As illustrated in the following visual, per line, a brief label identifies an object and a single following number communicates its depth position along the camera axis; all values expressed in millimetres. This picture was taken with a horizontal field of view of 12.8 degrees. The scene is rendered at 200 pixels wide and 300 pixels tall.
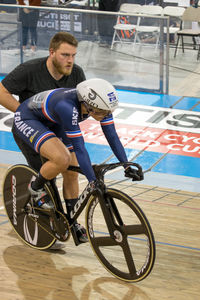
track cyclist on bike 5130
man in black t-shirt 6058
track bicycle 5243
